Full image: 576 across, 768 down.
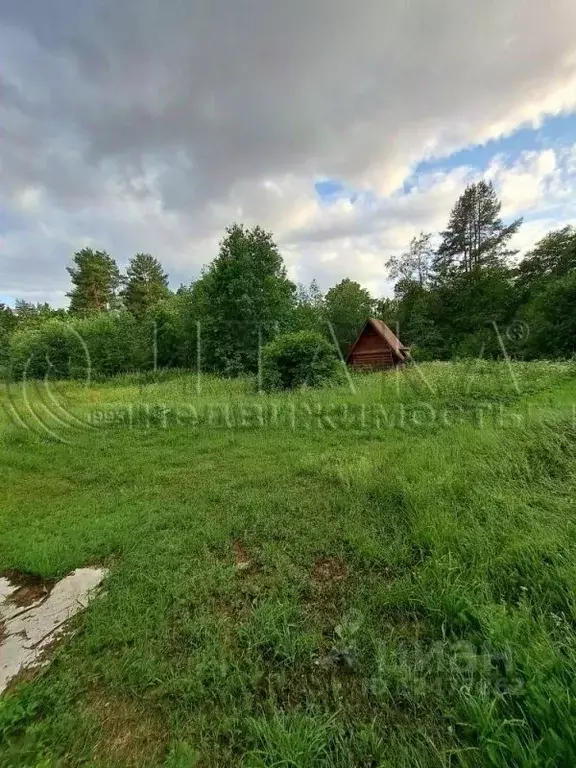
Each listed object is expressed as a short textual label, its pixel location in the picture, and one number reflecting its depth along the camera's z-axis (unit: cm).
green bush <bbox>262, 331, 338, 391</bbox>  1230
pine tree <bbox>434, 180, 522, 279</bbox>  2819
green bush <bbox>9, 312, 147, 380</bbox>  2278
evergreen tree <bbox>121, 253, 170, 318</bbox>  3872
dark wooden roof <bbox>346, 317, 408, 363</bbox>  2017
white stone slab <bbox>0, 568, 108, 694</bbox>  204
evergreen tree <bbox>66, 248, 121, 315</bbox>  3712
